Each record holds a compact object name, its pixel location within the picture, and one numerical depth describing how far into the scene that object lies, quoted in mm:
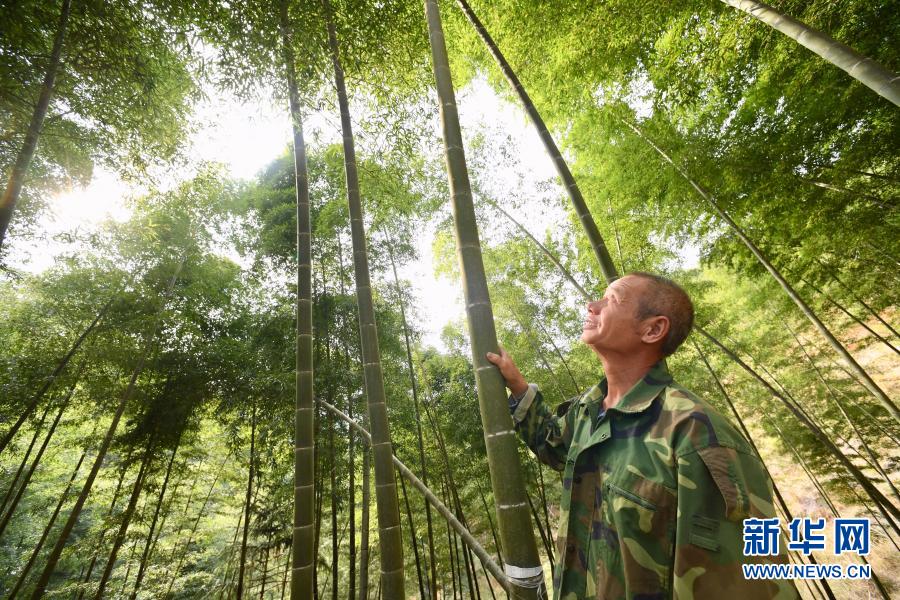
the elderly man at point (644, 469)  725
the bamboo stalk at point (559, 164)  2230
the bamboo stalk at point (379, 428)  2096
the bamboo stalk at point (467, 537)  1202
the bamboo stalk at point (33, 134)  2209
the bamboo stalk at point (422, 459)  5371
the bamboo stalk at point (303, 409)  2344
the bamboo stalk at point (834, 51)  1627
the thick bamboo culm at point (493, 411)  1058
